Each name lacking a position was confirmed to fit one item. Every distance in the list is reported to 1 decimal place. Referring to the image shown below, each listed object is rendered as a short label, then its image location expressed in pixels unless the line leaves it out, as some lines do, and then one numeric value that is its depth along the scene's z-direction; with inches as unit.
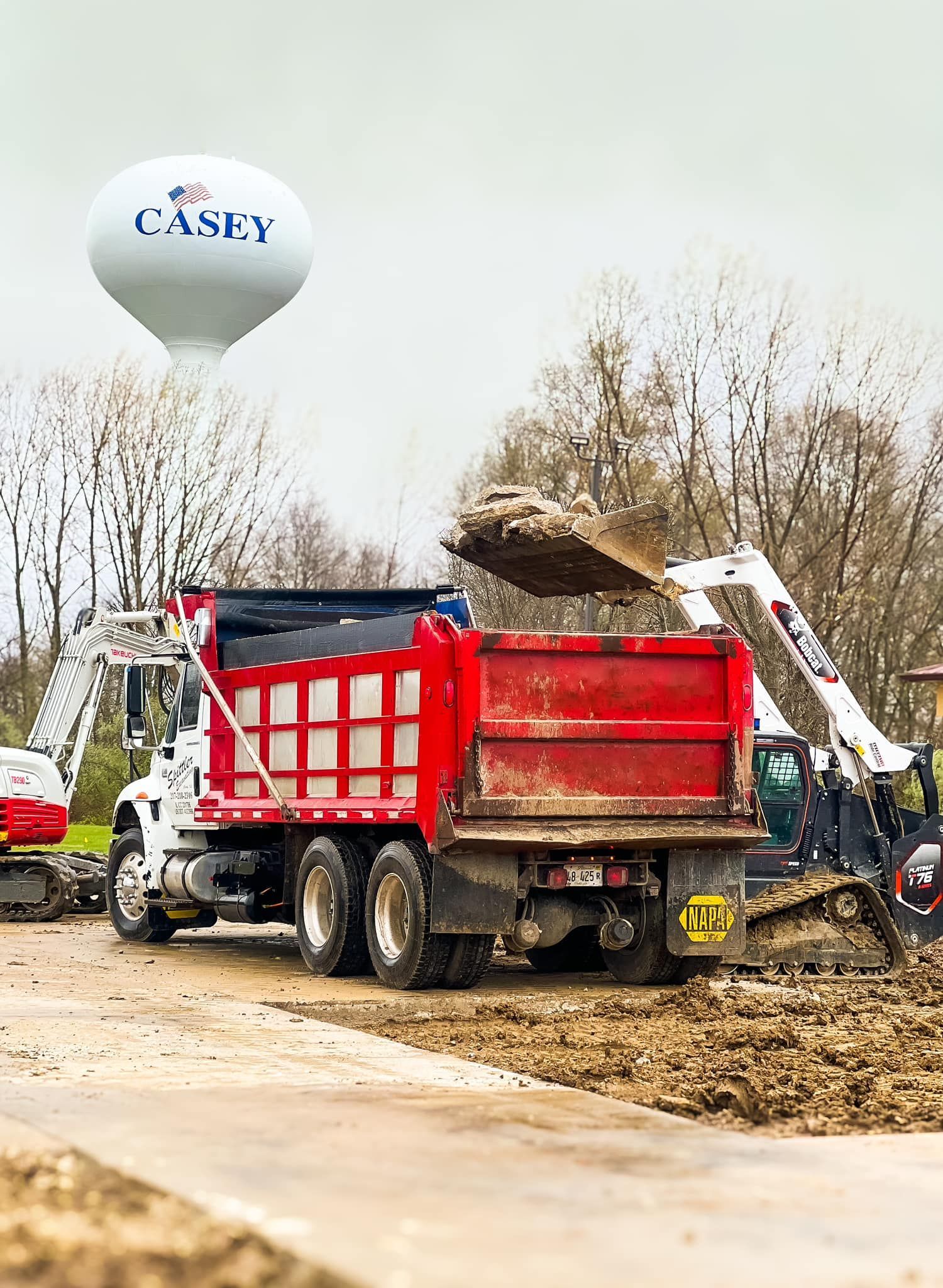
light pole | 1251.8
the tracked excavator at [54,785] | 835.4
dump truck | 506.3
